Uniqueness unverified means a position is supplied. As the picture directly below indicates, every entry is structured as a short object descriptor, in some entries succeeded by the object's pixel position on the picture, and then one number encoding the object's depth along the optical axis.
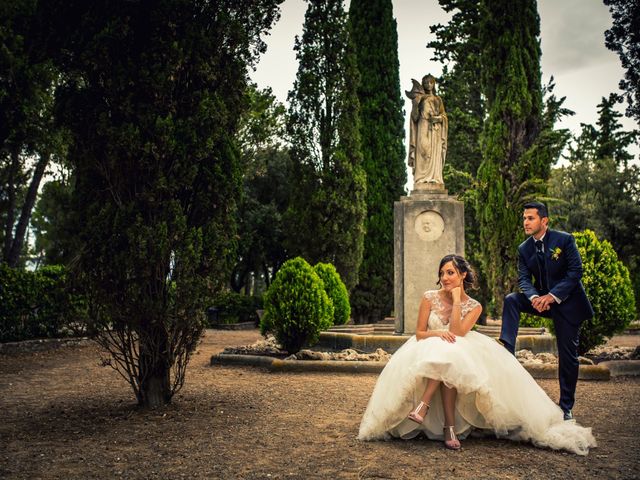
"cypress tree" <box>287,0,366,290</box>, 20.86
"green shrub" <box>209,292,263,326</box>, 26.39
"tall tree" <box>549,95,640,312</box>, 29.91
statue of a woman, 12.60
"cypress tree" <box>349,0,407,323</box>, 23.69
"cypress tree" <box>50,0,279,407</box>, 5.93
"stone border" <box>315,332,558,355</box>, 11.56
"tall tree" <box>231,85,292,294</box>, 26.95
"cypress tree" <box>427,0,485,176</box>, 25.12
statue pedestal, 12.05
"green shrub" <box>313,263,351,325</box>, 15.84
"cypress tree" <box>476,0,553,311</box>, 18.44
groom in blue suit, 5.20
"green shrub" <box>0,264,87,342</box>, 13.70
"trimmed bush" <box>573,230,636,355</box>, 9.91
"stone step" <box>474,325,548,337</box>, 13.82
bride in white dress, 4.73
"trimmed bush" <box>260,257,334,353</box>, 11.38
